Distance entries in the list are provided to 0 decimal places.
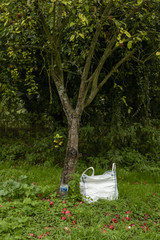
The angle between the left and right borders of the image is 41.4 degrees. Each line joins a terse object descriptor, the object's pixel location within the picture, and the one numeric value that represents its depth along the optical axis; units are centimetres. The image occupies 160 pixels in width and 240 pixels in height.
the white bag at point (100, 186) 335
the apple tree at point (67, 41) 346
